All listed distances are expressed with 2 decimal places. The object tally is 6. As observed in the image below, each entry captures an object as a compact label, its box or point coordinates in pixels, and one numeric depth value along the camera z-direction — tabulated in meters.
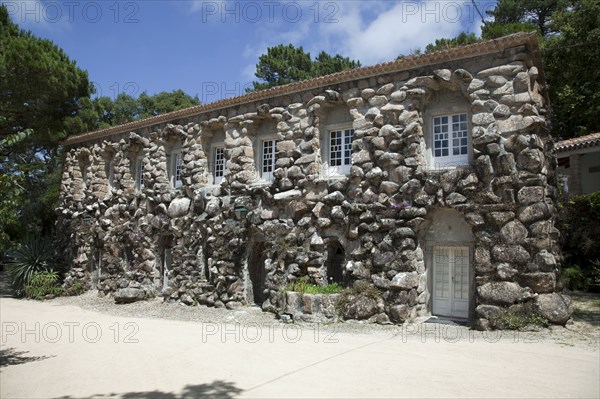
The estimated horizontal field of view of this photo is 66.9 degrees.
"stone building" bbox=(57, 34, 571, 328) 8.93
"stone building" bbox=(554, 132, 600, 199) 15.41
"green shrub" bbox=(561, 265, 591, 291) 12.47
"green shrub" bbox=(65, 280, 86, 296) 16.88
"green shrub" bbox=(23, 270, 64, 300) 16.27
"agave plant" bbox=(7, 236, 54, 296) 16.67
